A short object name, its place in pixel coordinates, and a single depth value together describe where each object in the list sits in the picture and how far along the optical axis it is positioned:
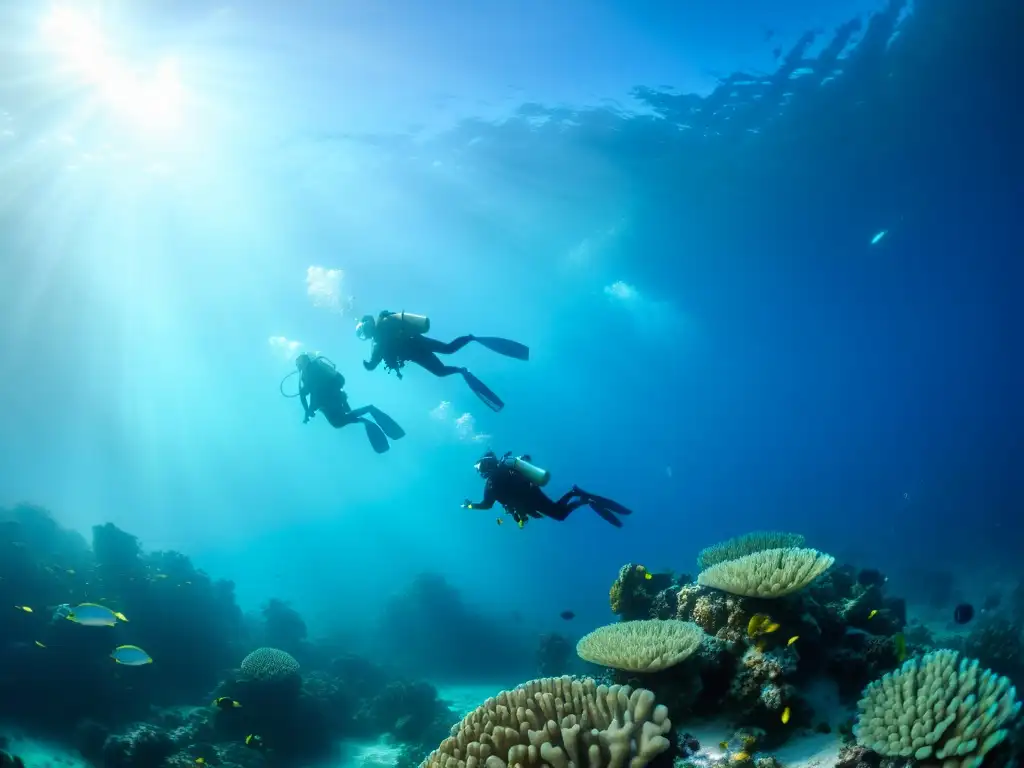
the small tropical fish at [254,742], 10.09
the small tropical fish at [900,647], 5.33
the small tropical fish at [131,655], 10.12
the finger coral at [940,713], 3.49
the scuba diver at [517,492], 7.53
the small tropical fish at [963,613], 8.65
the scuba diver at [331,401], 12.20
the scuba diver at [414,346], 9.86
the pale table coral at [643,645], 4.88
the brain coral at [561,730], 3.25
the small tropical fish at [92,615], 10.20
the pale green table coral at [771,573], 5.13
